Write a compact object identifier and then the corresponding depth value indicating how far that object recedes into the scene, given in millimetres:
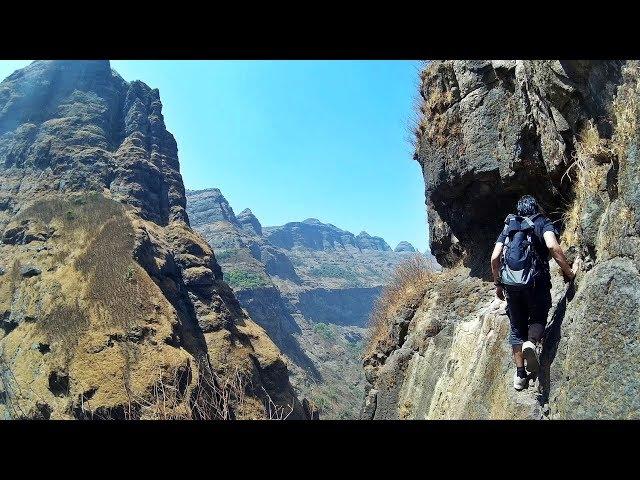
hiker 4742
